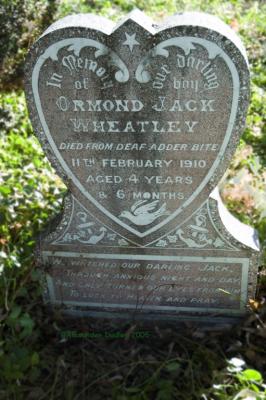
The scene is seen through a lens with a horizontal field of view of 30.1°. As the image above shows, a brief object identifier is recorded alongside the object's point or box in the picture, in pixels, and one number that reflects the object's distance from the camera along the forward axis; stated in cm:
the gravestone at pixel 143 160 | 226
